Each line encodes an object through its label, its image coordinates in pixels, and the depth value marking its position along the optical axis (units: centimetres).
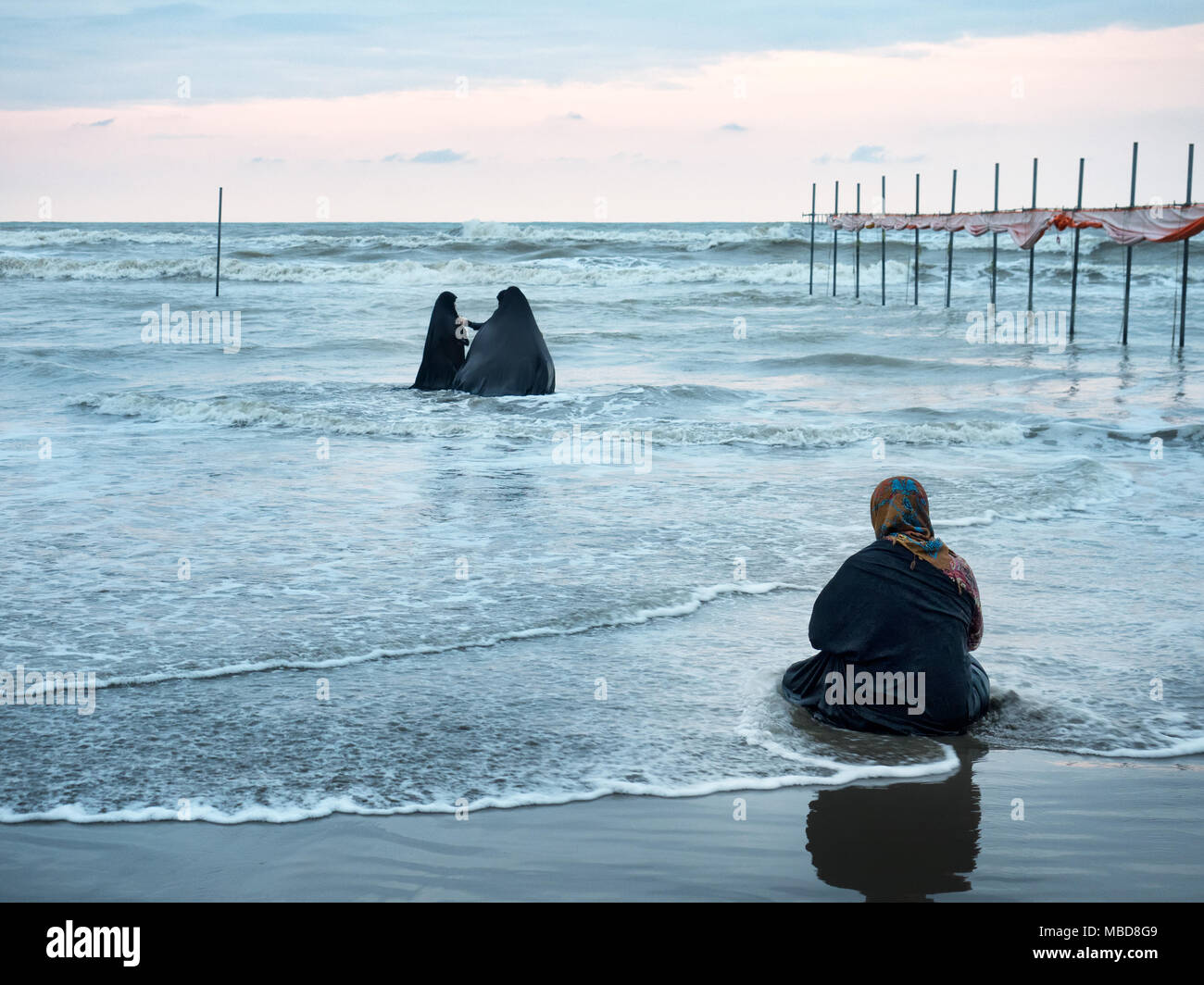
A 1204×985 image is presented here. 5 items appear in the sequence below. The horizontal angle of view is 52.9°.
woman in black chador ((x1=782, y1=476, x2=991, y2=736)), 400
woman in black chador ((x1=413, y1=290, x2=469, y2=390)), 1364
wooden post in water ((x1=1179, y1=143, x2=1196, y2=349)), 1531
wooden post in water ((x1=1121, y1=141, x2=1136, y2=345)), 1673
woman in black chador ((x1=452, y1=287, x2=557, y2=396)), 1349
